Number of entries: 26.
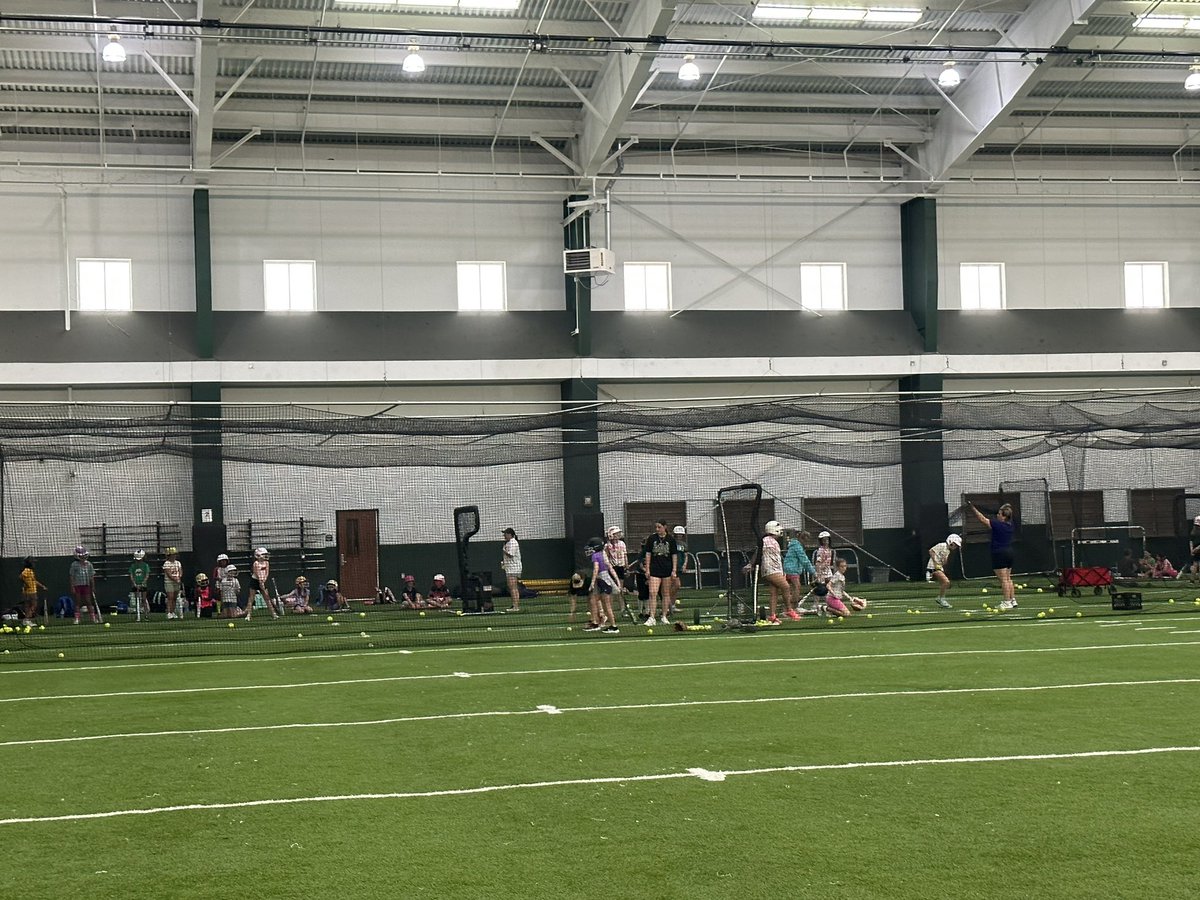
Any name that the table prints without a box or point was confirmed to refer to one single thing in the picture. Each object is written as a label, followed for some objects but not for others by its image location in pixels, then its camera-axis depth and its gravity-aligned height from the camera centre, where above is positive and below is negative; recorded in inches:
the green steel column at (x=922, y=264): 1248.8 +230.7
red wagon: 875.4 -57.6
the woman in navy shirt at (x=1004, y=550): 786.2 -33.2
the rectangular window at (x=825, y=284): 1279.5 +216.4
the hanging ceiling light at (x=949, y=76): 1047.6 +344.5
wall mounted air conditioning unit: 1131.9 +219.4
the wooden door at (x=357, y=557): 1141.7 -35.3
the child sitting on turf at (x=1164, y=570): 1055.8 -65.1
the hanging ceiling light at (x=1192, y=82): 1046.4 +332.1
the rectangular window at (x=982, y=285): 1301.7 +213.9
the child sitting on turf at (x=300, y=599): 1002.7 -62.8
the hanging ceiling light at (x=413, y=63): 903.3 +316.9
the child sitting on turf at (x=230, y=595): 938.1 -54.3
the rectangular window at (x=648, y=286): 1245.1 +214.6
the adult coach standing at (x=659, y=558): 711.1 -28.0
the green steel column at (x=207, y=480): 1098.7 +36.5
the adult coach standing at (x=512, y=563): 898.1 -35.6
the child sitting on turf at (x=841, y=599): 776.0 -61.5
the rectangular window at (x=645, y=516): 1184.8 -8.2
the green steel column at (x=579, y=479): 1161.4 +27.7
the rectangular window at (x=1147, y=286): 1336.1 +213.5
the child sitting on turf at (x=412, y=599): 964.3 -63.3
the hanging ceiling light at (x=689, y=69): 967.0 +328.0
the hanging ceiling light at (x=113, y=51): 868.0 +319.1
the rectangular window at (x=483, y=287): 1216.8 +213.7
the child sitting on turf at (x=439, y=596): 954.7 -61.4
